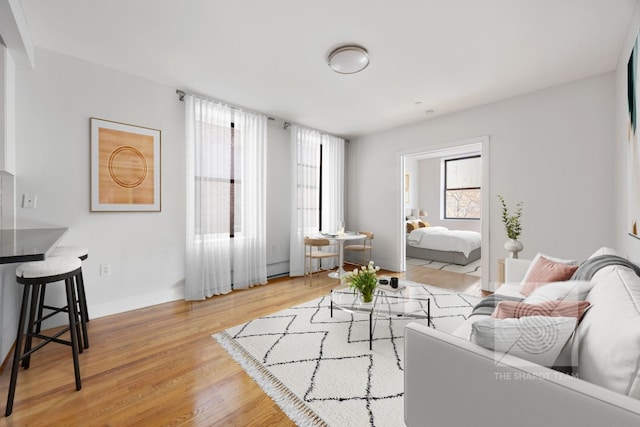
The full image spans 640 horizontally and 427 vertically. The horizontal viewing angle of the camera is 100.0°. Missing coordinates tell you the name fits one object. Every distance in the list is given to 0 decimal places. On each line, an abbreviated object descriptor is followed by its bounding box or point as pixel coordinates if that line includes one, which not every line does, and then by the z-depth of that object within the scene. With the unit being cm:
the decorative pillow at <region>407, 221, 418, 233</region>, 667
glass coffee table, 232
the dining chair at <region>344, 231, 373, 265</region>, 488
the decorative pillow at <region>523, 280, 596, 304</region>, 141
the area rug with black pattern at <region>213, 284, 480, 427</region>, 158
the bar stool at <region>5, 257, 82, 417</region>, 158
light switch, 250
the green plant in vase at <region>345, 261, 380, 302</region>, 243
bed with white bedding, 549
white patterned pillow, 95
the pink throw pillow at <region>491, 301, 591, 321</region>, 113
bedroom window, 755
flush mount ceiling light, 250
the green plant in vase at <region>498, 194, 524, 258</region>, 319
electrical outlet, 290
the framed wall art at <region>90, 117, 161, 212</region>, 287
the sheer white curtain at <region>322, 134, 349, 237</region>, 523
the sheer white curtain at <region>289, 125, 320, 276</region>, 464
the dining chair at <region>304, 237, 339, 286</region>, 425
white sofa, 73
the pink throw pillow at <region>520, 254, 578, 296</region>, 199
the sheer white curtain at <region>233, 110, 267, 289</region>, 391
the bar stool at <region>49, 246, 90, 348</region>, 219
